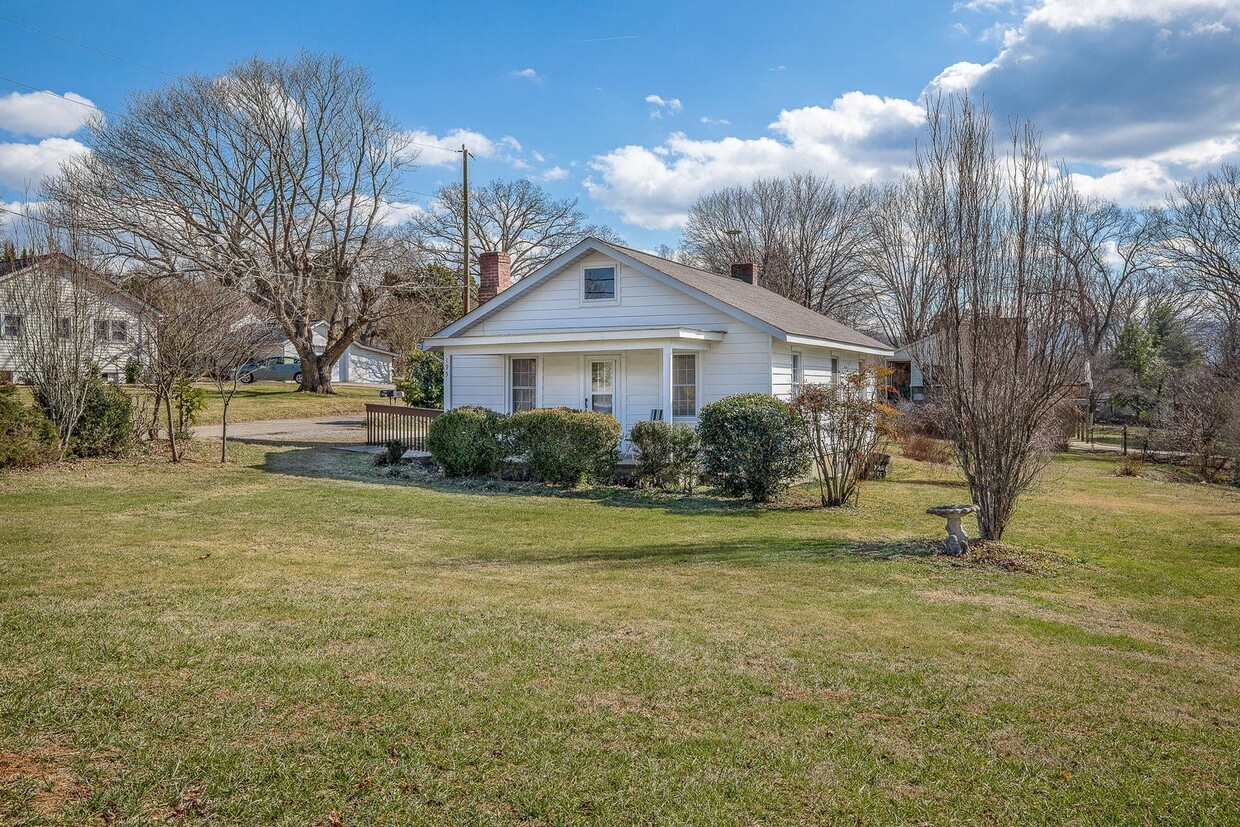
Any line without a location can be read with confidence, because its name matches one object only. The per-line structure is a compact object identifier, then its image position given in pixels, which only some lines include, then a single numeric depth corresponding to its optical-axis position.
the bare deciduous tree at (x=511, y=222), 48.16
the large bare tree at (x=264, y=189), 29.95
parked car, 42.78
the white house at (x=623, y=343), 15.74
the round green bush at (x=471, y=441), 15.18
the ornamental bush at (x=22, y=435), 13.31
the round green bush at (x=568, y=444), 14.18
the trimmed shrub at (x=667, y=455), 14.10
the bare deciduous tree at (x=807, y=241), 48.97
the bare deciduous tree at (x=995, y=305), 8.48
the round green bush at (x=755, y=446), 12.88
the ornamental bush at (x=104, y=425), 14.98
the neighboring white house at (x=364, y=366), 47.38
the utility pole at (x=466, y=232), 26.59
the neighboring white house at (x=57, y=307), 14.44
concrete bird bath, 8.81
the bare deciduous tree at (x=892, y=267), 49.00
